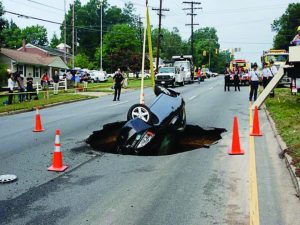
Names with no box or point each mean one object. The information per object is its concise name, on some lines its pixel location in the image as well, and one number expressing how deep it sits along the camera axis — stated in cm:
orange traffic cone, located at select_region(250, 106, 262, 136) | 1131
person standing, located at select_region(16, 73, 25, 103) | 2383
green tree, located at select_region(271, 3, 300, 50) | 9306
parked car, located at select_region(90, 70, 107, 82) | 5947
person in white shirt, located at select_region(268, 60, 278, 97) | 2137
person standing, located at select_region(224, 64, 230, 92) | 3253
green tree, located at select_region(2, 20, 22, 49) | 11244
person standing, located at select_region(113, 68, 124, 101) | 2428
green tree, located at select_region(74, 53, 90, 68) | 8326
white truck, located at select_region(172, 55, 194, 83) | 4488
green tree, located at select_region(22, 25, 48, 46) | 12812
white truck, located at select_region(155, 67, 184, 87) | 3966
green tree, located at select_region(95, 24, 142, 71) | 7181
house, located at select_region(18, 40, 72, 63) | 8325
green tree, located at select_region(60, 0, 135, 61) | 12634
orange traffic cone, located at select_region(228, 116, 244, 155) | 902
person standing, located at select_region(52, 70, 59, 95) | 3150
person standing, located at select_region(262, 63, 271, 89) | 2130
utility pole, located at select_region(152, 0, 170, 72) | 5534
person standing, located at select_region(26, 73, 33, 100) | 2481
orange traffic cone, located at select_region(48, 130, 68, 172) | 767
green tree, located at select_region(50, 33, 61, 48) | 13305
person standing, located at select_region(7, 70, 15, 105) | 2252
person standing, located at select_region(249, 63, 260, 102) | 1941
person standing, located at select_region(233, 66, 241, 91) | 3203
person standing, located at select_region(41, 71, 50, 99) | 3298
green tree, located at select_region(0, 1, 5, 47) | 5205
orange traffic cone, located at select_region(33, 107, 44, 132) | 1275
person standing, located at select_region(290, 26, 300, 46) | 1708
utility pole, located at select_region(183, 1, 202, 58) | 7700
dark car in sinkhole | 945
